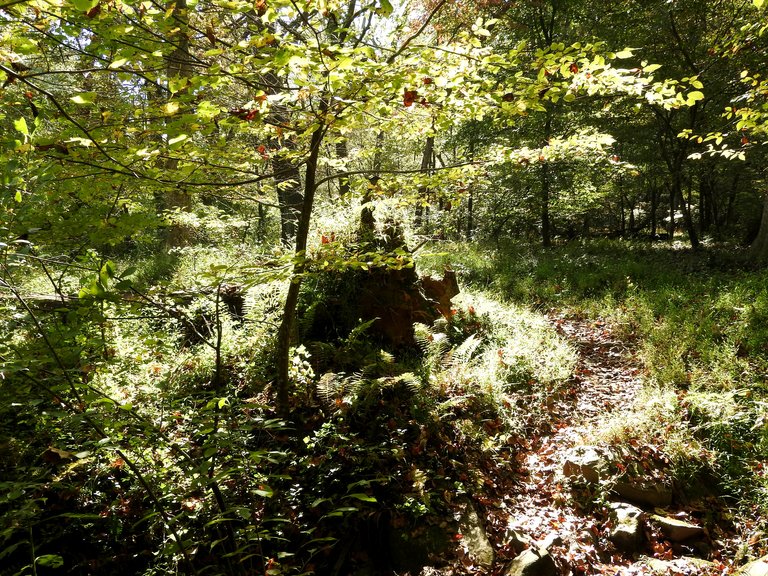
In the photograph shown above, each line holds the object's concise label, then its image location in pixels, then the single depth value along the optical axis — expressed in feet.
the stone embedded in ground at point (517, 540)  13.25
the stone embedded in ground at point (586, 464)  15.42
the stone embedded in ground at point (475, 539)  12.87
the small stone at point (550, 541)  13.23
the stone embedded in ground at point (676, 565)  12.26
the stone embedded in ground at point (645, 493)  14.70
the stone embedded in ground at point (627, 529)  13.32
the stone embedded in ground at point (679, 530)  13.46
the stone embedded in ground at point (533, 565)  12.05
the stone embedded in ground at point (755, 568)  11.30
